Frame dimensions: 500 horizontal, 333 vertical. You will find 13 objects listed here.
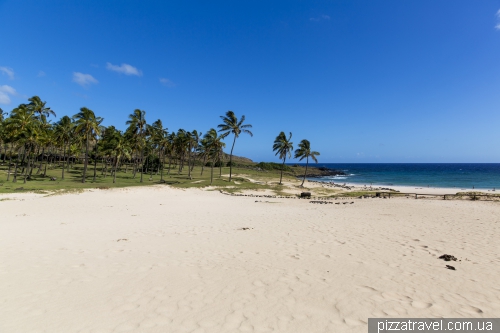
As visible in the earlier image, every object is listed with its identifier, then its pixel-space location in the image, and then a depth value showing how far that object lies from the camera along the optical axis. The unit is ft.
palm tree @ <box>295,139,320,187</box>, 170.40
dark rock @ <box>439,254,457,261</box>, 25.13
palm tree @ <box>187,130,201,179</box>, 180.34
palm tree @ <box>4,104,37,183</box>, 114.01
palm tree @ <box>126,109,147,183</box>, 136.56
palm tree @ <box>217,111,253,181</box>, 145.28
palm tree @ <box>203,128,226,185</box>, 153.38
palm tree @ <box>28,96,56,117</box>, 157.30
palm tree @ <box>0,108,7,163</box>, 123.13
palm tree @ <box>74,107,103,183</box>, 114.52
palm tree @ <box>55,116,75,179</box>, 144.83
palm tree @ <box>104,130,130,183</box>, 131.80
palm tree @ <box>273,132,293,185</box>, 167.73
